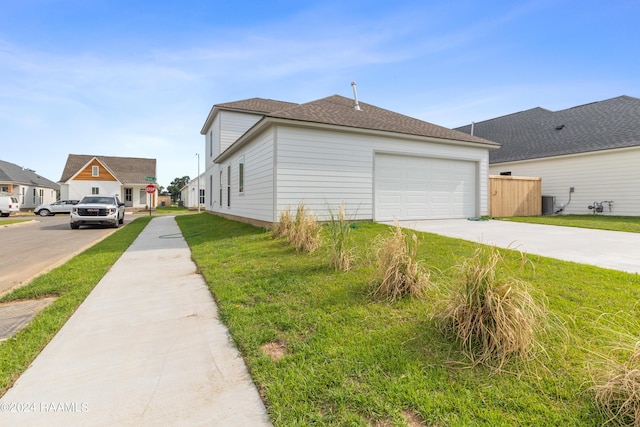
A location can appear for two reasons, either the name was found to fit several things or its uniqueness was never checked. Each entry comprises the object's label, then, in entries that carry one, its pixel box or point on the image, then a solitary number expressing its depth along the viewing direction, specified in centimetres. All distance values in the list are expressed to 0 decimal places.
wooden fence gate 1320
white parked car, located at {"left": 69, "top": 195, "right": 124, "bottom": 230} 1358
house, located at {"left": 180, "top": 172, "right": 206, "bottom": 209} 3366
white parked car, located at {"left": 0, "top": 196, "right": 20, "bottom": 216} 2328
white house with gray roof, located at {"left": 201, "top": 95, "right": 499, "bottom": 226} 945
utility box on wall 1619
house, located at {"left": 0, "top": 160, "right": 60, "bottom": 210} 3145
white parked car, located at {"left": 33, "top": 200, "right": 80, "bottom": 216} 2589
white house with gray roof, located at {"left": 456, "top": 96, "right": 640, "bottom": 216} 1412
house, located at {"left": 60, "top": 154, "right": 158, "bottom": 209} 3275
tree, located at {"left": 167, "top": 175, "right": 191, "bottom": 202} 8239
